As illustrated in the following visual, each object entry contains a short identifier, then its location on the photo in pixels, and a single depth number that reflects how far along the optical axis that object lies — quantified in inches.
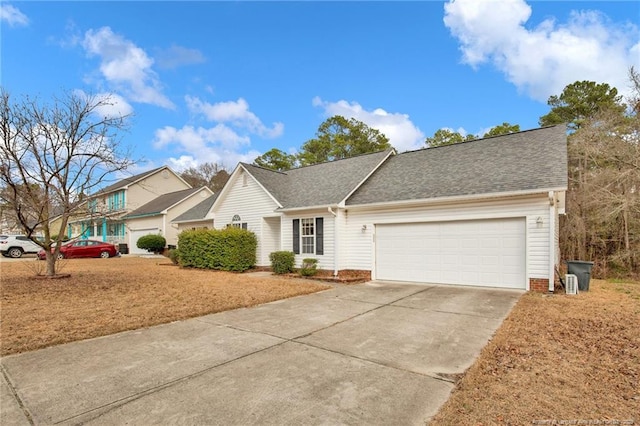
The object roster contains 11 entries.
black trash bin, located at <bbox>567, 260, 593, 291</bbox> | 363.9
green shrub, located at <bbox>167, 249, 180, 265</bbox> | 673.6
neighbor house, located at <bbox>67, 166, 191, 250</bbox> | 1150.3
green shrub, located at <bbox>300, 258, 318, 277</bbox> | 500.4
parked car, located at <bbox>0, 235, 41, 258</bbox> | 876.0
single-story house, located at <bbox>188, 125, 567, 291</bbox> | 367.6
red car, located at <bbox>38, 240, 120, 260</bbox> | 853.2
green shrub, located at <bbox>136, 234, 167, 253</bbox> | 983.6
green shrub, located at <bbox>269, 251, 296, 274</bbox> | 527.8
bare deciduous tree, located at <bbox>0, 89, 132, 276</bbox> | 375.6
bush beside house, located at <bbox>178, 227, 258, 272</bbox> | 573.0
